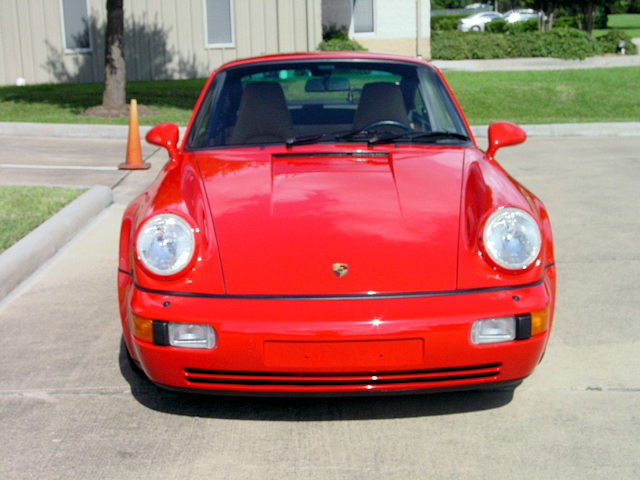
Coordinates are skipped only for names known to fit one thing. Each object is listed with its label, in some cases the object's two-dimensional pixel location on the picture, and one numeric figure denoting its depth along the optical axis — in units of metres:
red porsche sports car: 2.68
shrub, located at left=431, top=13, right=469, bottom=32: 44.41
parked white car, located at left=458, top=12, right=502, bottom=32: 46.86
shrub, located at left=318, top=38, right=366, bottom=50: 23.12
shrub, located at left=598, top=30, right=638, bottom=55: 27.14
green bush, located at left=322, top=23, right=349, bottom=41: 26.33
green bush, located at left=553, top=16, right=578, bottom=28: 45.50
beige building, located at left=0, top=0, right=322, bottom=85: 21.62
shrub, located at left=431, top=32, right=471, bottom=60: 28.55
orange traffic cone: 8.94
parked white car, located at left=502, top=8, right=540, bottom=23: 52.95
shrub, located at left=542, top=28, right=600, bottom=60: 26.59
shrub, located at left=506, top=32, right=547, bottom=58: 27.77
